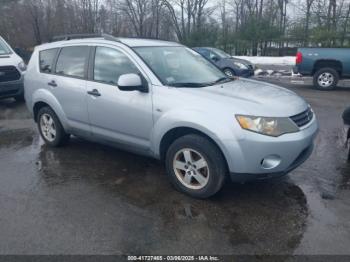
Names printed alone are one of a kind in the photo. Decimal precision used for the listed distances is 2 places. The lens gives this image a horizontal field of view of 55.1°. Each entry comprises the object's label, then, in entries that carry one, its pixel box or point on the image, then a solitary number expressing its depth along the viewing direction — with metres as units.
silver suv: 3.34
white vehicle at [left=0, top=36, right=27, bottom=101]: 8.72
